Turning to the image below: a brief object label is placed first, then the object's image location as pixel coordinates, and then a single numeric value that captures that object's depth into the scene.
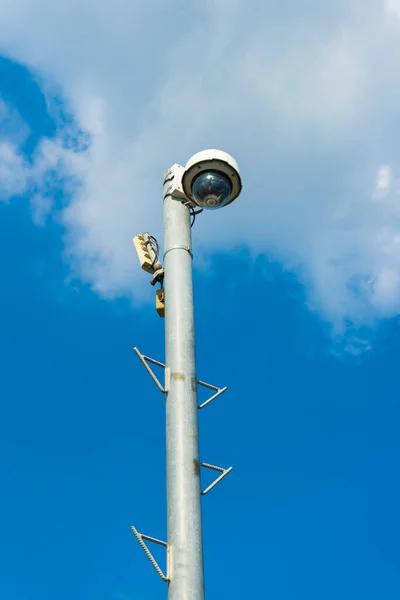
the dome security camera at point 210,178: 8.95
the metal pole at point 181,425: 7.47
